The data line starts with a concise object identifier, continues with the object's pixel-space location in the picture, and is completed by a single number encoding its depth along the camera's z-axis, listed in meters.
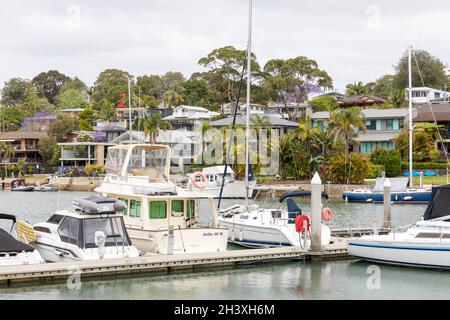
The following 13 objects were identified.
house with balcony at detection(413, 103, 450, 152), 89.81
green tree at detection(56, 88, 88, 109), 146.00
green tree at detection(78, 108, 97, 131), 122.97
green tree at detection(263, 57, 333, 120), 111.62
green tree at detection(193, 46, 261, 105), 117.00
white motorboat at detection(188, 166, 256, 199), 68.62
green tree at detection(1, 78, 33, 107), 163.80
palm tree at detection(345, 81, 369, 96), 130.00
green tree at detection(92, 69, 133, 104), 154.38
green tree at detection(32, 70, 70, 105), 176.62
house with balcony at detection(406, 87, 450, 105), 118.06
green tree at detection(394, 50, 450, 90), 129.75
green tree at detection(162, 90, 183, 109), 127.31
